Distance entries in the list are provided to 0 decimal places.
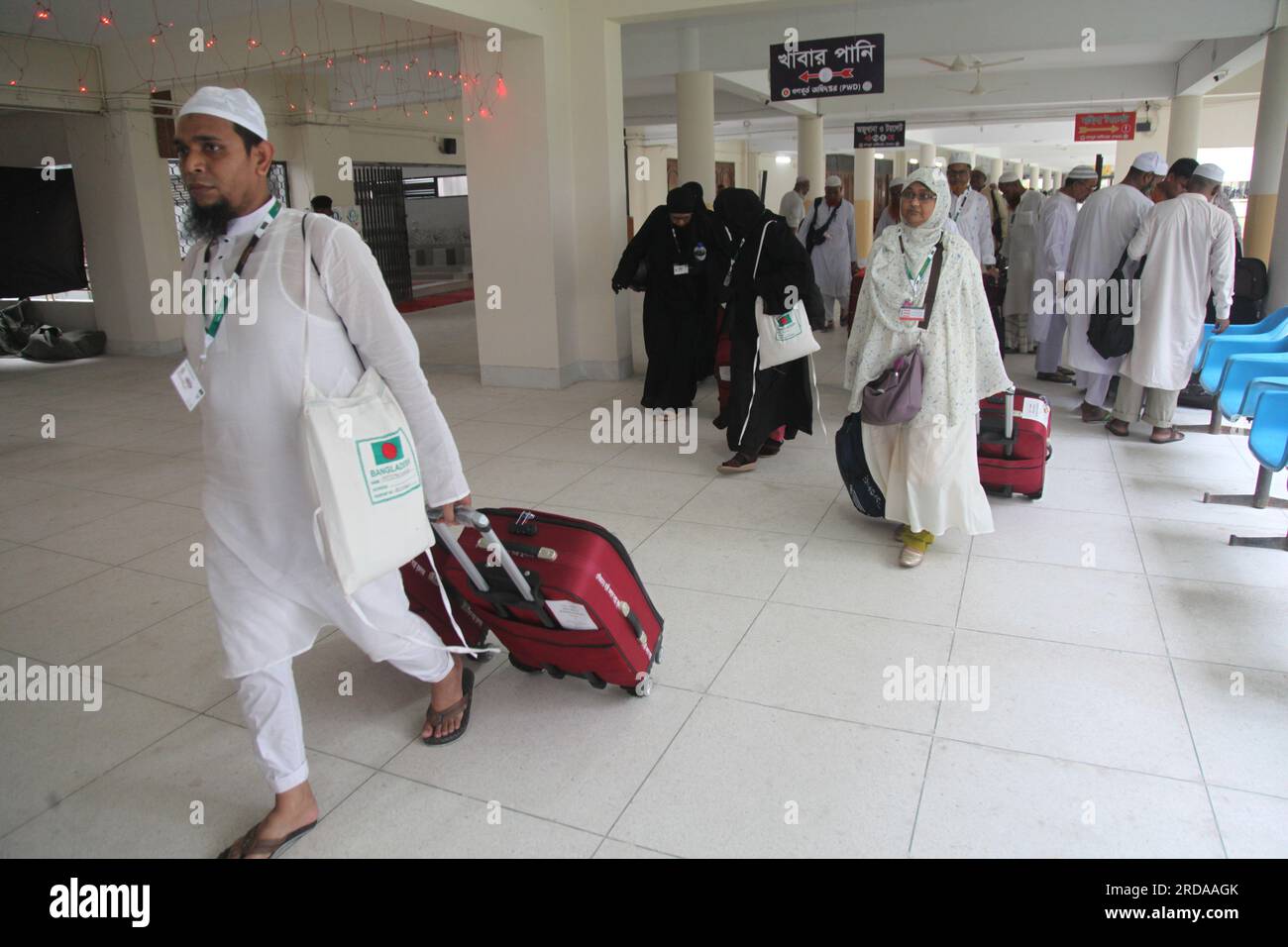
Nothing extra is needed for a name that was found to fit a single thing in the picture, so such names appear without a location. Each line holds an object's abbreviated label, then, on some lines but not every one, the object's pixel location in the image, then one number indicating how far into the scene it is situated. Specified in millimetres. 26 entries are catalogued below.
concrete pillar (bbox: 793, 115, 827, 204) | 14766
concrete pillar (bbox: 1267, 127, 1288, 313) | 5633
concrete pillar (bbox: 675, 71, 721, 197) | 9961
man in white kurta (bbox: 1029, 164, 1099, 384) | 6855
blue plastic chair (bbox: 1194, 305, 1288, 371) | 4953
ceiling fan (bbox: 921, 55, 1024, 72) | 10975
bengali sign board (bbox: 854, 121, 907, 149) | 13000
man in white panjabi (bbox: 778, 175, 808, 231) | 9734
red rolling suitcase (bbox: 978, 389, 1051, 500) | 4188
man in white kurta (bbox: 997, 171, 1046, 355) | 7801
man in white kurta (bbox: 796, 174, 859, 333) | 8828
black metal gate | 13672
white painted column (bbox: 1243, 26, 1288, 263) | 8562
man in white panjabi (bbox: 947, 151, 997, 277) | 7180
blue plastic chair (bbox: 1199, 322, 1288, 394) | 4656
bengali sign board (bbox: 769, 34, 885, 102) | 7117
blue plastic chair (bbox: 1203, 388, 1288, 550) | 3389
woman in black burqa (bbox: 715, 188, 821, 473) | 4535
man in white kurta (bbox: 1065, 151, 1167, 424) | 5633
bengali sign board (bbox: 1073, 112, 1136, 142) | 14367
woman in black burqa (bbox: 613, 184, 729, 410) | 5688
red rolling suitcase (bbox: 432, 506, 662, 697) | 2340
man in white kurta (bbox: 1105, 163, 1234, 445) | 4984
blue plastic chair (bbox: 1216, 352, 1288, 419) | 4176
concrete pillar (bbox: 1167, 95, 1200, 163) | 13461
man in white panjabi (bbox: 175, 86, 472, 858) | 1895
